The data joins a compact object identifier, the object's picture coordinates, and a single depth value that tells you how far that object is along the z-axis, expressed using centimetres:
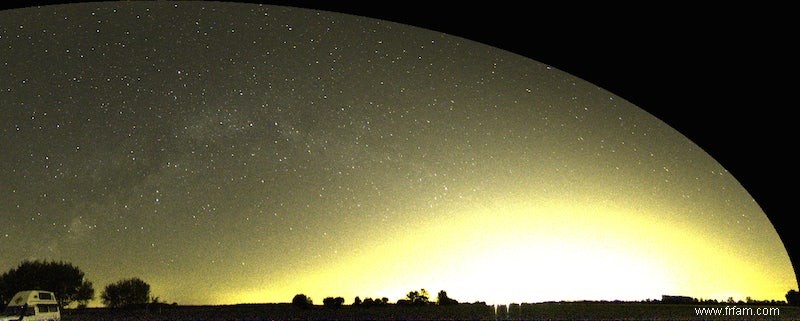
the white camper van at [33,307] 2655
